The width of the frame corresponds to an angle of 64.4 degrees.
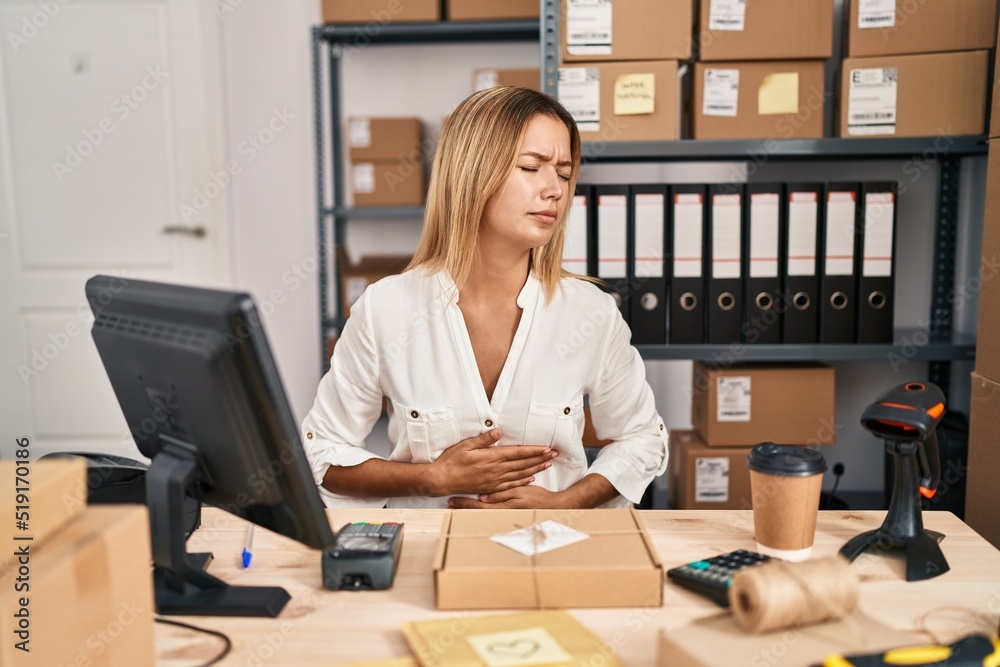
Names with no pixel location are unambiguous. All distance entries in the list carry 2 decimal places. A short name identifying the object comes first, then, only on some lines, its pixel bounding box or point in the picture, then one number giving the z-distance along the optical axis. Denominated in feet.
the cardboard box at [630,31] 6.17
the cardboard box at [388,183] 8.30
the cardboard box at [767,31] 6.15
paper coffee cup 3.06
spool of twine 2.21
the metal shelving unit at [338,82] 8.11
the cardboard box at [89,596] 1.90
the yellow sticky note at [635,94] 6.23
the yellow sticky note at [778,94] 6.26
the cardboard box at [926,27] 6.08
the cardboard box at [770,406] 6.54
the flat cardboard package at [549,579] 2.67
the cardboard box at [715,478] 6.56
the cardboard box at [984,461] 4.75
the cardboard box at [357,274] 8.32
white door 9.40
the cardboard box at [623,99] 6.23
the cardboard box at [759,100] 6.25
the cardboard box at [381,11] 7.97
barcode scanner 3.06
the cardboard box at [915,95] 6.11
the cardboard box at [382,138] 8.23
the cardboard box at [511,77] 7.93
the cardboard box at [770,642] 2.12
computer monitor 2.38
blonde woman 4.47
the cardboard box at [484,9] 8.01
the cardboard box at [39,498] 2.04
